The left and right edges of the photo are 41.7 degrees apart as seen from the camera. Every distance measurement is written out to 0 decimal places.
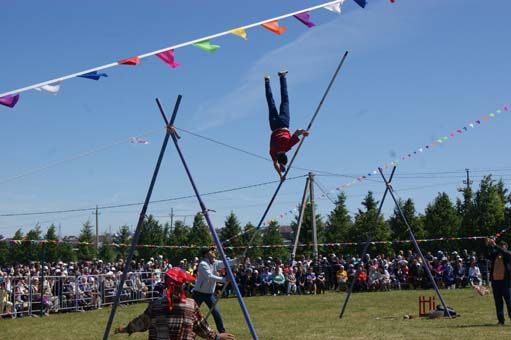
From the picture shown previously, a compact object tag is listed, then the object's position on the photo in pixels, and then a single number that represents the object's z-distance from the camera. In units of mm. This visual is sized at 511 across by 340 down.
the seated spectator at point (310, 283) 24203
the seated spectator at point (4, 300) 16156
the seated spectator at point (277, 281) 23859
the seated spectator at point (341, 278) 24527
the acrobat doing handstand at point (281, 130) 9102
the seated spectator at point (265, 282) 24094
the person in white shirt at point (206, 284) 10203
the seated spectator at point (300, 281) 24297
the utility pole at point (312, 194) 30481
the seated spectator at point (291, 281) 24109
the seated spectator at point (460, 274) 23516
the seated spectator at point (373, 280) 24203
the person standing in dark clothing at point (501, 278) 11297
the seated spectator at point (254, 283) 24172
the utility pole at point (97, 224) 72562
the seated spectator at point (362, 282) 24122
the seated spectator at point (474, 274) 23203
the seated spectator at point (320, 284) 24188
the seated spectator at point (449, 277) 23312
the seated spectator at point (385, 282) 24188
